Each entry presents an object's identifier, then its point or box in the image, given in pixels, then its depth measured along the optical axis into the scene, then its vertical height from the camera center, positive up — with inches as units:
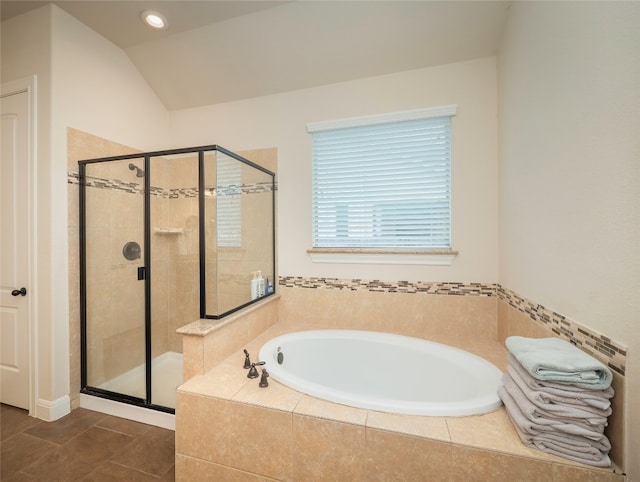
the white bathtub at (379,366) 57.4 -31.9
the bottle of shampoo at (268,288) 89.6 -16.1
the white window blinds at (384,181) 79.7 +18.7
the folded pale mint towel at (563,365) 34.4 -17.1
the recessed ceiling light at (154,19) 75.0 +64.2
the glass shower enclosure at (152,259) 75.3 -5.4
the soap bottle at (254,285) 83.2 -14.0
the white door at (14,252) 73.5 -2.6
